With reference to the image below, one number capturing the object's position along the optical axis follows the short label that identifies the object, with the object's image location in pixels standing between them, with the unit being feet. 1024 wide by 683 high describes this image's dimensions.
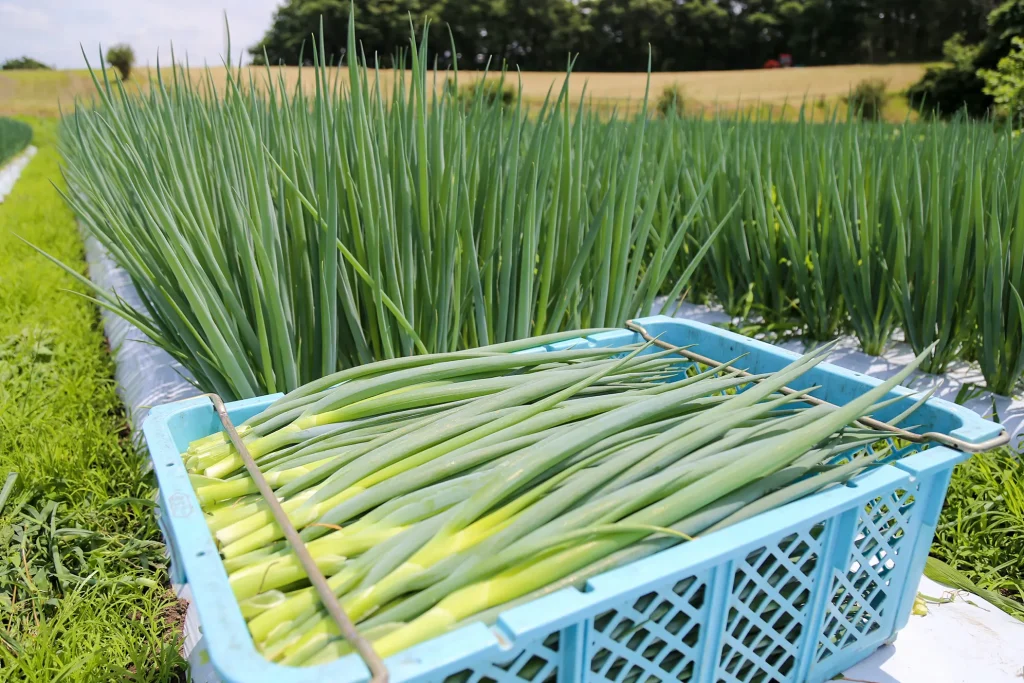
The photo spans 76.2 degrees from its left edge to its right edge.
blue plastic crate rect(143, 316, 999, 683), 1.46
